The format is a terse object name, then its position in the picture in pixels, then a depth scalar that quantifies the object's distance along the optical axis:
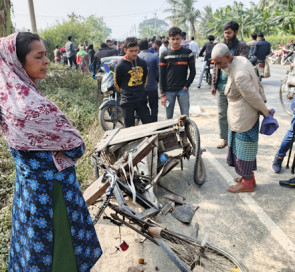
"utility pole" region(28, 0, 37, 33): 15.76
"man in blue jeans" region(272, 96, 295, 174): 4.14
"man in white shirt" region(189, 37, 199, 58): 12.90
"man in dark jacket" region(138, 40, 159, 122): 5.77
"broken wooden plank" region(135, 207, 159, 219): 2.42
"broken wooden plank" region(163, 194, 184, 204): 3.65
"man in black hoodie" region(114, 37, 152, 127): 4.62
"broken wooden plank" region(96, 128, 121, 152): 3.59
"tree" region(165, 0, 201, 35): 50.19
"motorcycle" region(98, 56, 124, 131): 6.21
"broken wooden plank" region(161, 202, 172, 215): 2.71
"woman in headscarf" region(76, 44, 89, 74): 15.12
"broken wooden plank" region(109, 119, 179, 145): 3.57
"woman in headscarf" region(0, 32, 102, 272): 1.65
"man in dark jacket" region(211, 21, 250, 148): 4.93
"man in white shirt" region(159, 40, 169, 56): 10.57
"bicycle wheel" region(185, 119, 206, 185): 3.77
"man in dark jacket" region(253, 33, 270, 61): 10.15
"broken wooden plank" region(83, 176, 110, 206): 2.81
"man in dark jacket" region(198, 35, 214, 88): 9.93
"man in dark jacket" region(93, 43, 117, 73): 10.09
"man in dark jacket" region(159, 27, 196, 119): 5.00
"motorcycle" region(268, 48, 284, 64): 18.80
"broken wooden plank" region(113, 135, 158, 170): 3.16
